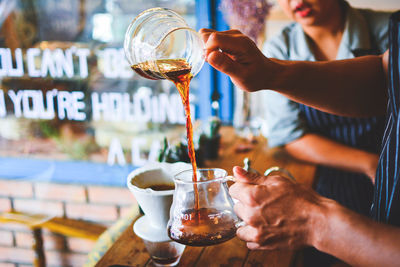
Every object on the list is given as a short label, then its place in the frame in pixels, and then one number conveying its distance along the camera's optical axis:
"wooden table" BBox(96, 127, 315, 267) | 0.90
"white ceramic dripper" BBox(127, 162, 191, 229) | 0.84
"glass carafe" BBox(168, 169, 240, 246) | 0.76
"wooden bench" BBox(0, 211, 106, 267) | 2.10
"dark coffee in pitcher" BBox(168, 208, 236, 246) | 0.76
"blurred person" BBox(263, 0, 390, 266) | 1.58
